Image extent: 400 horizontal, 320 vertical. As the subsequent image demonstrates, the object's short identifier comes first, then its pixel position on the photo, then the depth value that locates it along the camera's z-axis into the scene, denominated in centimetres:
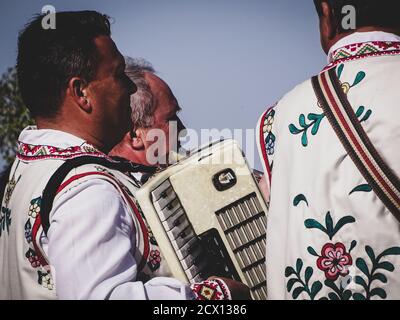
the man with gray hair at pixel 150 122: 393
